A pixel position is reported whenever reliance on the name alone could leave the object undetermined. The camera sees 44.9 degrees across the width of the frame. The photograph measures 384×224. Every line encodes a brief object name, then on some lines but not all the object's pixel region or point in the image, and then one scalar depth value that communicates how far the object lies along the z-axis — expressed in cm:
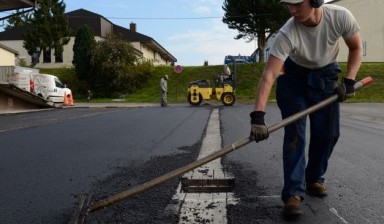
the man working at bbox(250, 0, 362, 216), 324
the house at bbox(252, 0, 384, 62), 4294
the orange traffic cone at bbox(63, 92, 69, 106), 2677
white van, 2406
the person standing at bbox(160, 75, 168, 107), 2358
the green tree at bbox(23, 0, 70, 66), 4319
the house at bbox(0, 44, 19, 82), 3403
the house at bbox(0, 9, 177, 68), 4850
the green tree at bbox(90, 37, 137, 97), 3594
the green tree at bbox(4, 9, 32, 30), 5782
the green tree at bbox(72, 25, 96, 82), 3703
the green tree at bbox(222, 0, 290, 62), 4066
